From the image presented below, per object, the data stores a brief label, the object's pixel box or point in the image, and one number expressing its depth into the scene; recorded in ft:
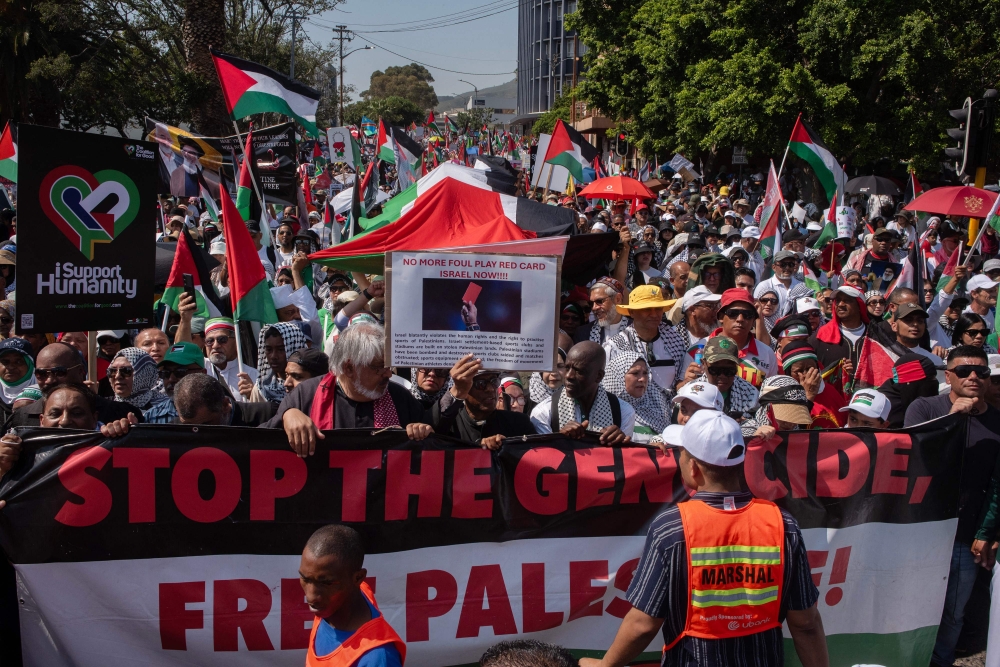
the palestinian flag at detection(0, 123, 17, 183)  34.28
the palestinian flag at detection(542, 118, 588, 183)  43.75
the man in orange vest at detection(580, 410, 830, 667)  8.94
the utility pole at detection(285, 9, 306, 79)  124.26
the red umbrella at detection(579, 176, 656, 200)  46.73
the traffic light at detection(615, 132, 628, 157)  122.12
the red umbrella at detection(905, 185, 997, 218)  31.71
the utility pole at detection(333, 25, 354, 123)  255.00
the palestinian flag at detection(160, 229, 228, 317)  21.02
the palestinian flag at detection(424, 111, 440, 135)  107.65
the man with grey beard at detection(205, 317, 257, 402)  18.42
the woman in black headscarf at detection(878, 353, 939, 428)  18.08
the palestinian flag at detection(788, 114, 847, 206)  35.78
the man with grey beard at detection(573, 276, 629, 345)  19.58
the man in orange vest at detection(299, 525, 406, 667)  8.72
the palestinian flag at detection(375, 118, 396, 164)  49.76
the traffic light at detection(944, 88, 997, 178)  30.53
